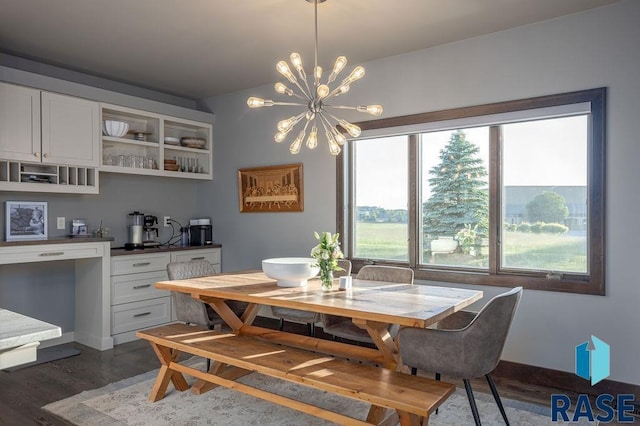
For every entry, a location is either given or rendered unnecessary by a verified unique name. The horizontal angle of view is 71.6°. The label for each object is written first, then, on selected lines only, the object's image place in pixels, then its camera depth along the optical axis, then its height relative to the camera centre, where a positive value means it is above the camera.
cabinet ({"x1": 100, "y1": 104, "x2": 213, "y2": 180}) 4.42 +0.67
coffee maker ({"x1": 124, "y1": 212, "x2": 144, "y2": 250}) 4.53 -0.23
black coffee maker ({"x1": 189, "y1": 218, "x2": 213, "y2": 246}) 5.18 -0.28
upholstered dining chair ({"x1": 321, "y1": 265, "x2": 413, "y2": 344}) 3.09 -0.81
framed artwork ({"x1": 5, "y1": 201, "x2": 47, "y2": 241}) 3.87 -0.10
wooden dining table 2.20 -0.51
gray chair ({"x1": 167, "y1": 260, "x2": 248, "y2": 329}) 3.30 -0.74
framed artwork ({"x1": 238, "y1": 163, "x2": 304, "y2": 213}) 4.56 +0.21
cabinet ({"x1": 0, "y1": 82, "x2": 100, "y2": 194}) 3.61 +0.58
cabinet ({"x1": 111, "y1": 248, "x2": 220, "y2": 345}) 4.20 -0.84
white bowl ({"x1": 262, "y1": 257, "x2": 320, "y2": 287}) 2.80 -0.40
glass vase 2.73 -0.43
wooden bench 1.99 -0.84
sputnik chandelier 2.53 +0.63
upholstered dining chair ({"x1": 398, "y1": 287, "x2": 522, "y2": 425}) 2.17 -0.69
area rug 2.65 -1.27
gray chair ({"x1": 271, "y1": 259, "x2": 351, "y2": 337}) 3.48 -0.85
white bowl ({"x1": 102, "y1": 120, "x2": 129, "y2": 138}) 4.32 +0.79
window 3.13 +0.12
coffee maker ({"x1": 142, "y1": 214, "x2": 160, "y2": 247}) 4.82 -0.25
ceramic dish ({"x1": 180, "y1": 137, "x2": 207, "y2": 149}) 5.08 +0.76
